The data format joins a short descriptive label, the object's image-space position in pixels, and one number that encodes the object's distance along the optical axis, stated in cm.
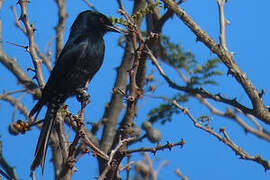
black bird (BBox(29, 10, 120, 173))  802
